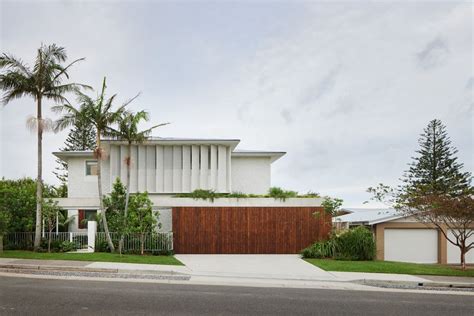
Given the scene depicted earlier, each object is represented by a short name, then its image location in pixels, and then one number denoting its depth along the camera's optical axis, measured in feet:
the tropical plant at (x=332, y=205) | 84.57
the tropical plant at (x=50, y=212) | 81.04
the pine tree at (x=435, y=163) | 157.17
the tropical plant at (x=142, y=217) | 77.77
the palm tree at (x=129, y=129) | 78.64
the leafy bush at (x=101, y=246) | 80.84
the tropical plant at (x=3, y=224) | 75.66
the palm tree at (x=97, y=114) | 76.95
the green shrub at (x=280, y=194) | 88.53
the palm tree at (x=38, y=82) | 79.41
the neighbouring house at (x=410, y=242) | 97.50
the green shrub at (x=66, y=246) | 80.74
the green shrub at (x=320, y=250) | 78.64
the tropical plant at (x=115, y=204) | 82.94
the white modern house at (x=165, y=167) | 102.12
